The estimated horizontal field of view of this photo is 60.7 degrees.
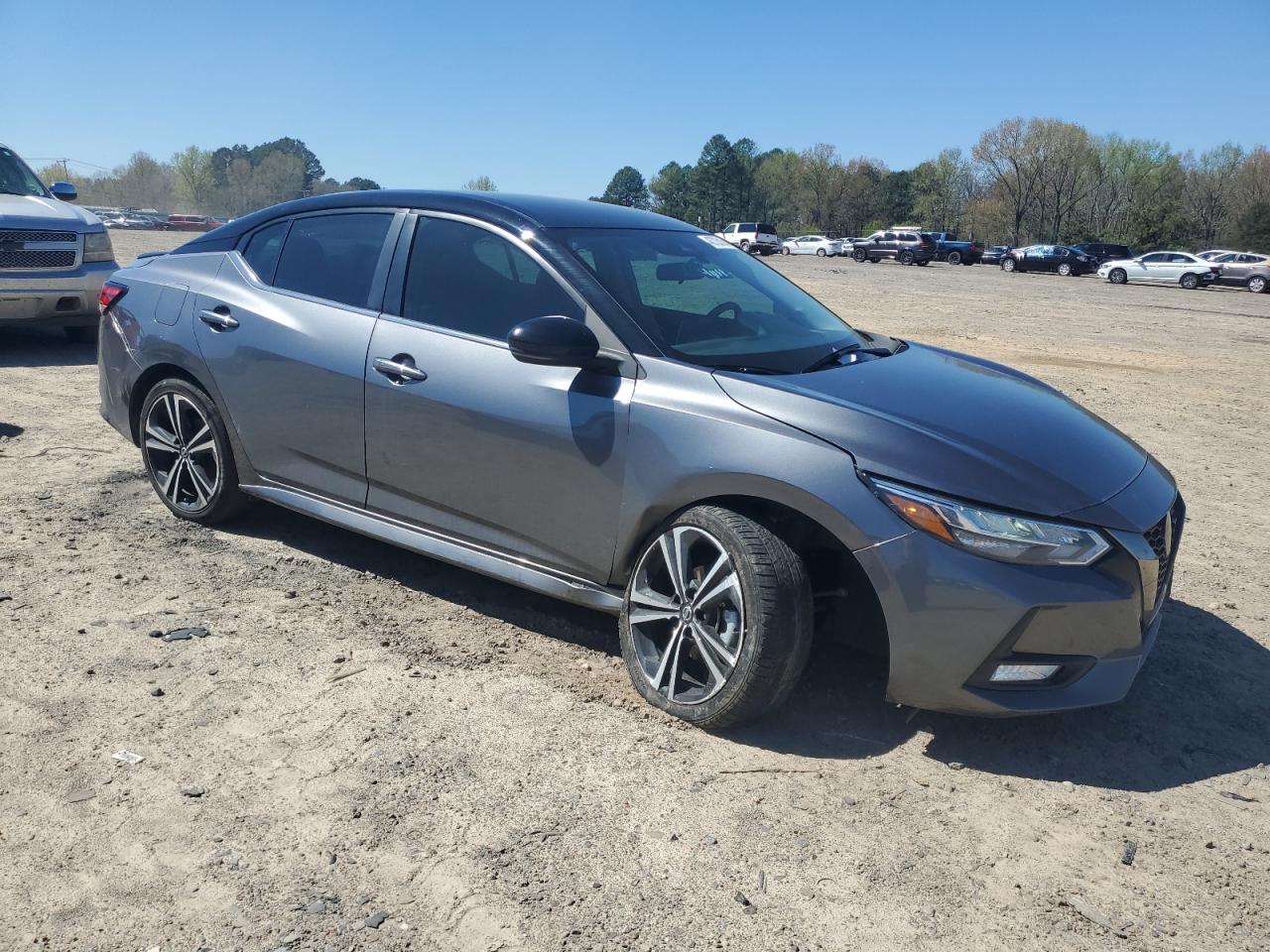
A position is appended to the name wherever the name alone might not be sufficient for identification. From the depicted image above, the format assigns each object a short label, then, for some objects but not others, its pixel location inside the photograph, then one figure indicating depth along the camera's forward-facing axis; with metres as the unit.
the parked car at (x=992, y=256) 61.82
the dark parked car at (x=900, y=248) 53.34
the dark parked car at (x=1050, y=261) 49.75
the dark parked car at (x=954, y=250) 57.44
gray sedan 3.30
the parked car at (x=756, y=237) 58.32
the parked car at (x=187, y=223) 66.09
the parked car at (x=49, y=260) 9.66
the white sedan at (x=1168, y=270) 40.53
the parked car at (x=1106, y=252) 51.25
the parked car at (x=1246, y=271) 38.78
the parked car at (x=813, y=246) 64.50
